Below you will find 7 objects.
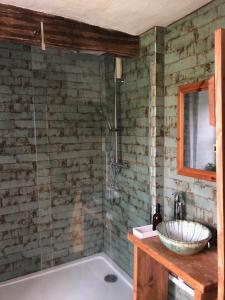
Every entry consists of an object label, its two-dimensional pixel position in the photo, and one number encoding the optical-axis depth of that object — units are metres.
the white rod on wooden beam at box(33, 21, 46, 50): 1.80
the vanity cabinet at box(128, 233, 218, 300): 1.27
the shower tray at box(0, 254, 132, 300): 2.27
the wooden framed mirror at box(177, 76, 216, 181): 1.68
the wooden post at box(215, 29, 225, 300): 0.98
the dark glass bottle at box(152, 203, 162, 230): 1.93
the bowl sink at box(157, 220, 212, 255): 1.45
